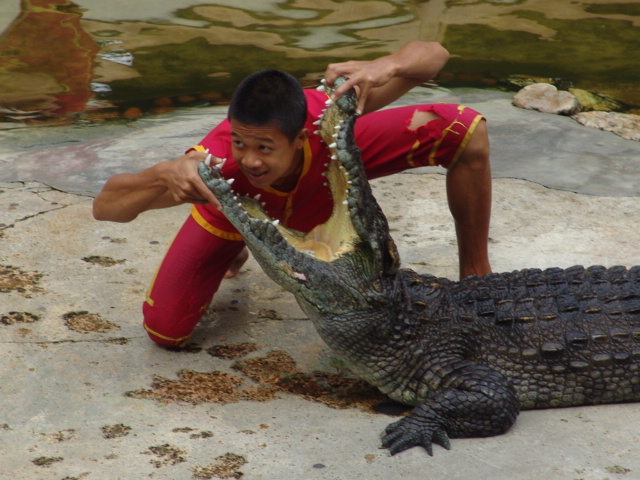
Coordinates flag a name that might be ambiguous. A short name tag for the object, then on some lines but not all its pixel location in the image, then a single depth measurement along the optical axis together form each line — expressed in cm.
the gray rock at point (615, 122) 1121
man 551
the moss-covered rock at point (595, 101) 1257
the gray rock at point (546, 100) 1202
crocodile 543
